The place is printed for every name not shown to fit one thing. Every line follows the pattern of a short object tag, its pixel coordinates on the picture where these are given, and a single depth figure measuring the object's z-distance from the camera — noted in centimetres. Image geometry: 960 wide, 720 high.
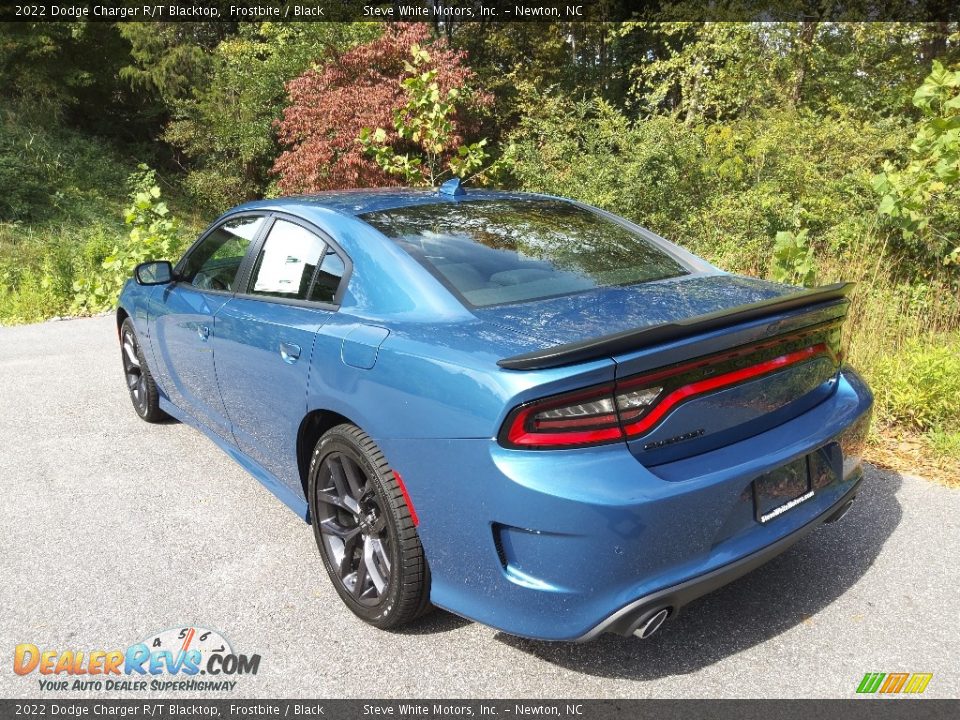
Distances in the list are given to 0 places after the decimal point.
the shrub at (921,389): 421
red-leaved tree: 1412
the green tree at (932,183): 502
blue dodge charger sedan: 201
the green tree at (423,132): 888
